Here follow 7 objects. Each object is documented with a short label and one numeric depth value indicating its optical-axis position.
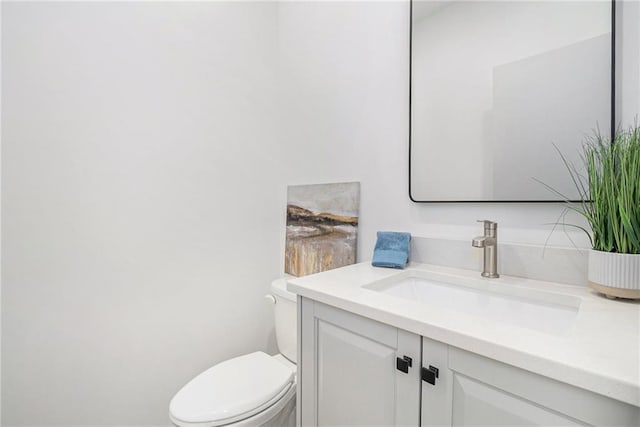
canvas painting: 1.43
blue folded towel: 1.12
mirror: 0.87
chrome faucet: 0.95
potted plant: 0.67
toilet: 1.04
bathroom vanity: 0.47
